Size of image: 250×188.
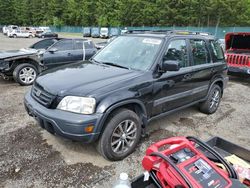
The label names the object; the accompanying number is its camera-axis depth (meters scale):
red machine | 2.02
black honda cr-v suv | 2.93
